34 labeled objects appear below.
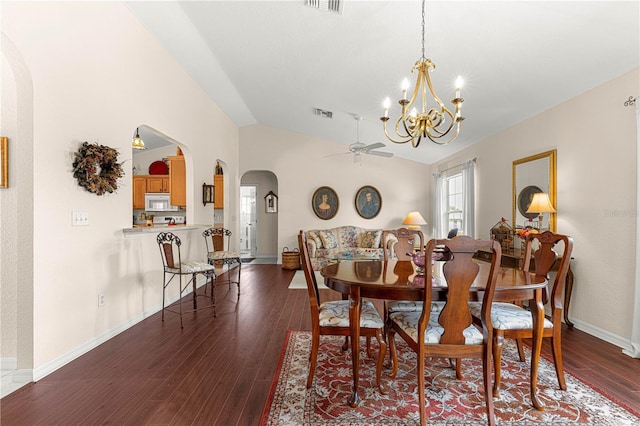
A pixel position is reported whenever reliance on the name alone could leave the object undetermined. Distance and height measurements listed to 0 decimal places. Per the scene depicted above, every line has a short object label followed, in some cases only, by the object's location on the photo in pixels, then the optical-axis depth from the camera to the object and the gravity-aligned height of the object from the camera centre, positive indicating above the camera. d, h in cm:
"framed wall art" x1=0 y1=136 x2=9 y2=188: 225 +36
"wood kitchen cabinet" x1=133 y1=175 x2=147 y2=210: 716 +51
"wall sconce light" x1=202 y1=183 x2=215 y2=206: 529 +32
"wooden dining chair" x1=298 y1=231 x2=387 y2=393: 208 -77
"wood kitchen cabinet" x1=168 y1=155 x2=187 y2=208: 499 +52
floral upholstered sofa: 654 -71
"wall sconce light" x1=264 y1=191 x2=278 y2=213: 903 +31
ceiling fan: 519 +114
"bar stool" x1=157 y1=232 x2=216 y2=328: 354 -65
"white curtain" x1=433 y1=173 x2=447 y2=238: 688 +12
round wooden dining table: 187 -49
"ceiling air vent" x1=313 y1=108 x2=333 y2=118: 573 +192
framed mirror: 358 +38
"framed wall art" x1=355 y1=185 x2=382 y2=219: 760 +30
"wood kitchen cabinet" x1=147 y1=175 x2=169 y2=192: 725 +69
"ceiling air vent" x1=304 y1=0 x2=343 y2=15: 279 +194
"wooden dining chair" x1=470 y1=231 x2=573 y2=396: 199 -73
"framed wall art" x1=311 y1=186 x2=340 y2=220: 756 +24
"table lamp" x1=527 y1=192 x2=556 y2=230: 337 +11
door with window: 911 -26
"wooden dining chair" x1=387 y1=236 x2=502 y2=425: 169 -62
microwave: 709 +25
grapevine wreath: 264 +40
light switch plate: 262 -7
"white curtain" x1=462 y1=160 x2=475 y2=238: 534 +31
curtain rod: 526 +95
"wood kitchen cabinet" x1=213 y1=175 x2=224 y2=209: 713 +52
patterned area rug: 181 -123
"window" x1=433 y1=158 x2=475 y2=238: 541 +26
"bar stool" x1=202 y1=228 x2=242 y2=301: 456 -65
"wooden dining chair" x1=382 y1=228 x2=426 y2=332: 321 -33
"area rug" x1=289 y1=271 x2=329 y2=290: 524 -128
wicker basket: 691 -108
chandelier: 230 +81
